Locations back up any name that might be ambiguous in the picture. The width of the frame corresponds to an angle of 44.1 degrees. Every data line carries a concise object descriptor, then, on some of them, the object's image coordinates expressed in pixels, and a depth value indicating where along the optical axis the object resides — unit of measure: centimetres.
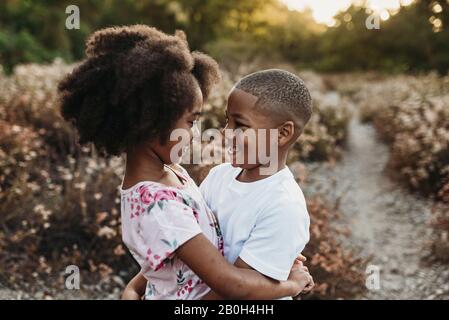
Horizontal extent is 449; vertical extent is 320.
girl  158
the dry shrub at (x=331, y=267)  396
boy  164
